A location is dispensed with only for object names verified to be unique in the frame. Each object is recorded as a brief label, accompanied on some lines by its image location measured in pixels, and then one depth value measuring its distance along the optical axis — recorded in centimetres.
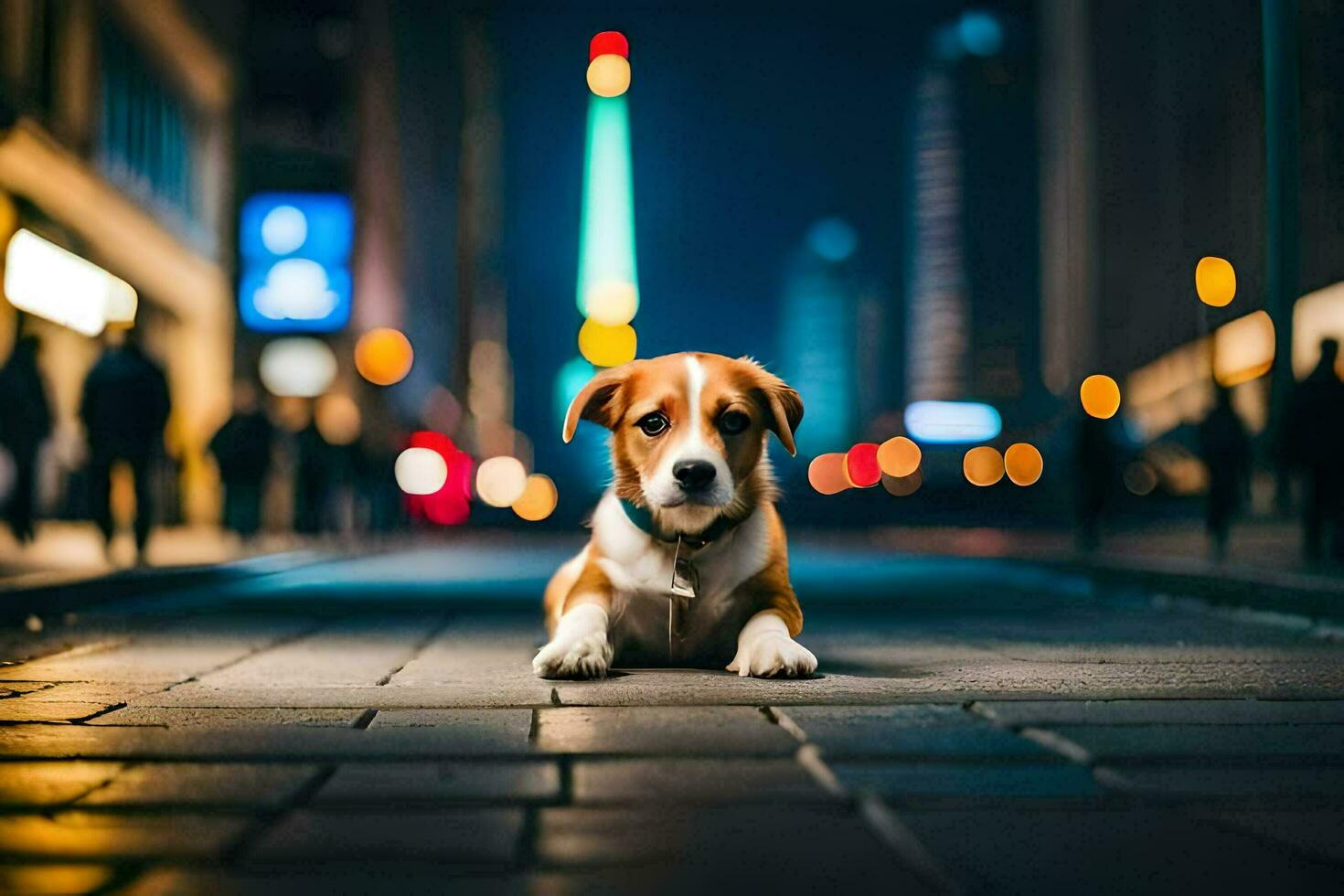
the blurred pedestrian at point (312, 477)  2178
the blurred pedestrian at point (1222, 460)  1527
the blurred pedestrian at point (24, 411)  1345
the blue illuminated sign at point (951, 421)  10294
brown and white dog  525
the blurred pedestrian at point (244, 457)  1841
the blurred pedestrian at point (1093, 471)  1830
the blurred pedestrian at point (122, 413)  1318
